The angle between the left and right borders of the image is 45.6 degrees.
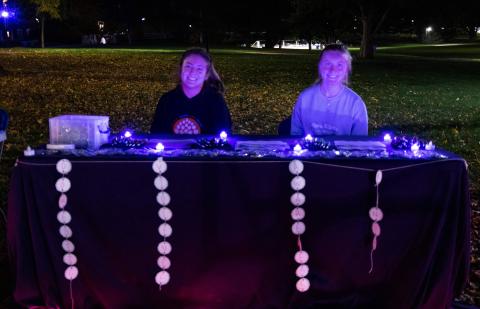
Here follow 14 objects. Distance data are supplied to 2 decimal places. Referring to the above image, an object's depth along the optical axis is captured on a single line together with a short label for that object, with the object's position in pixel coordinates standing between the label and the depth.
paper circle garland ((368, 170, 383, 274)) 3.19
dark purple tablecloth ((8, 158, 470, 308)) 3.20
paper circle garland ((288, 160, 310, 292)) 3.14
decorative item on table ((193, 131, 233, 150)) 3.45
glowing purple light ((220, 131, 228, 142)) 3.65
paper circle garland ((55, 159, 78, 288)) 3.12
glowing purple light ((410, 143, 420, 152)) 3.46
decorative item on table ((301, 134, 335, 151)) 3.42
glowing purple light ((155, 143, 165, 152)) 3.40
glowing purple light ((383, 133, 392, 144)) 3.74
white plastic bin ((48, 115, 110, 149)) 3.42
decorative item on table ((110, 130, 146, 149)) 3.48
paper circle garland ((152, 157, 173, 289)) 3.15
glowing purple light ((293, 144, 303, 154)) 3.32
